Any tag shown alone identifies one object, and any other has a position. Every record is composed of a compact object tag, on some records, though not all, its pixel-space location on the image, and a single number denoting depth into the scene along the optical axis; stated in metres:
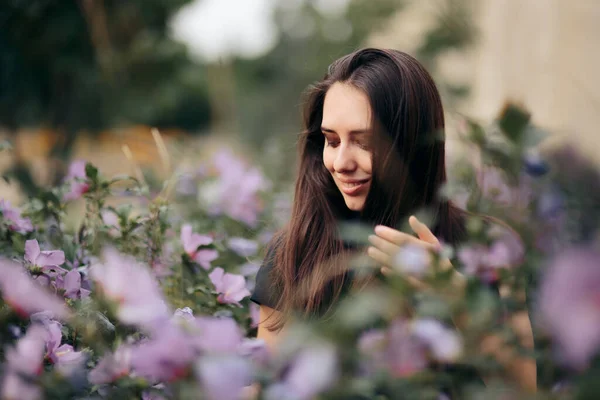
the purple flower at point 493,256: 0.72
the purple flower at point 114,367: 0.70
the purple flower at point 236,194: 2.09
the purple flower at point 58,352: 0.83
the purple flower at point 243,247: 1.60
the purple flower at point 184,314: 0.81
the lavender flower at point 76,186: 1.38
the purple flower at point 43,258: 1.01
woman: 1.30
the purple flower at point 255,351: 0.65
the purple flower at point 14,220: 1.28
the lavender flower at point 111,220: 1.38
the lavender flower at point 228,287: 1.23
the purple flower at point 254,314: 1.43
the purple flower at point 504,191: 0.81
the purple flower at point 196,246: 1.33
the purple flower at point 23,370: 0.63
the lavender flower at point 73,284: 1.00
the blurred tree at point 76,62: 3.66
